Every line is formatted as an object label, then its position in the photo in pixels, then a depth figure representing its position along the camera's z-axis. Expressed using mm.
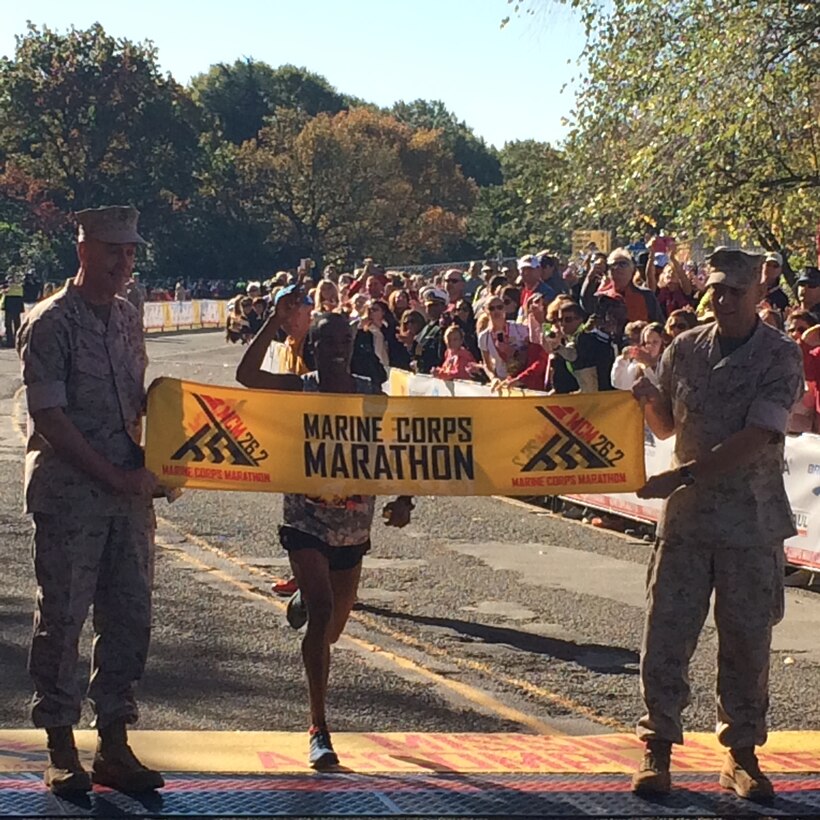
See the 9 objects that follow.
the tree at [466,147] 134875
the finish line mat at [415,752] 7074
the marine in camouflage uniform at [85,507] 6496
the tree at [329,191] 83688
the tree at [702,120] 20469
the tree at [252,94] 111500
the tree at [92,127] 76812
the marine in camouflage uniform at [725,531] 6660
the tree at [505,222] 82000
